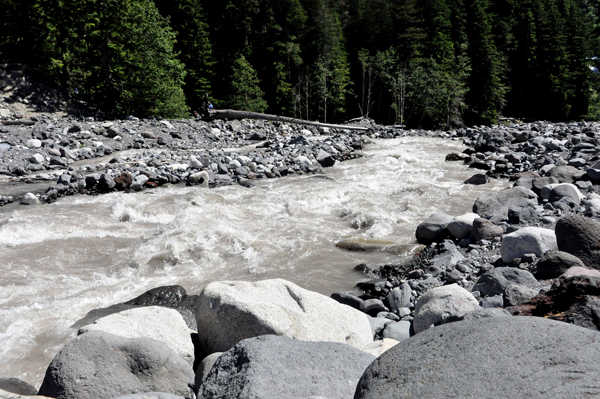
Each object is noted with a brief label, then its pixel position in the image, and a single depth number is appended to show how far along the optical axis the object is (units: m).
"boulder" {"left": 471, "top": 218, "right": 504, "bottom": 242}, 6.55
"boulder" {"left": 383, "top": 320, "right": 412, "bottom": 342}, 4.17
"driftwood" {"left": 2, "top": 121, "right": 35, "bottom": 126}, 17.05
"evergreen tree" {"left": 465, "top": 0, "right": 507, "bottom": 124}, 38.12
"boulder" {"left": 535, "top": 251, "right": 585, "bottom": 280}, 4.64
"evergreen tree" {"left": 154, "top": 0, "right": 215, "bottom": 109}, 35.00
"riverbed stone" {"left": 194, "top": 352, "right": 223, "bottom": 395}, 3.15
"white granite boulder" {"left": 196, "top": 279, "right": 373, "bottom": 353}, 3.62
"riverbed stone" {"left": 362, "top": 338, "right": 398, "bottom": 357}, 3.66
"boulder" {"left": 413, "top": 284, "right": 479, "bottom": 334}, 4.10
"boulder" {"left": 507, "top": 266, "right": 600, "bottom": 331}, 3.02
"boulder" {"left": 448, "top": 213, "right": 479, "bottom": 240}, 6.90
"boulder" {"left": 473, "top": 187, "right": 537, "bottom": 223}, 7.64
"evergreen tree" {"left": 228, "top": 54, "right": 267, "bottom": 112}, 30.86
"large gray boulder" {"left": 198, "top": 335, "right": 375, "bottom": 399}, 2.37
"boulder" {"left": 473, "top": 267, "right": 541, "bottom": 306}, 4.26
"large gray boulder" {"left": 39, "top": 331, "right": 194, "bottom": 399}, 2.89
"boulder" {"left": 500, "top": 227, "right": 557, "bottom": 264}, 5.40
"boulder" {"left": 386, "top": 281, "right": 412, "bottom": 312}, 5.00
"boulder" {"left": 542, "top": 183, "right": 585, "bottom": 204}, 7.74
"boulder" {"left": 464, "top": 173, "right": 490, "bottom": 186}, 11.63
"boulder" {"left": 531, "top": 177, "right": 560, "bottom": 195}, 8.93
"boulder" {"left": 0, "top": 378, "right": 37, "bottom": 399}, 3.27
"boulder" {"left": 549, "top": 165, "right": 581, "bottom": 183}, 9.61
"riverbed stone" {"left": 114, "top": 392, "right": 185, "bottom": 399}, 2.30
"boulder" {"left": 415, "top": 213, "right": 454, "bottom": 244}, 7.22
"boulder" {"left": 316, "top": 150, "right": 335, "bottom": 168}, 14.81
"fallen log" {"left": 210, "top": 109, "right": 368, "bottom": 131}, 24.42
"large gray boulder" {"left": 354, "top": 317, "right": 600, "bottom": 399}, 1.82
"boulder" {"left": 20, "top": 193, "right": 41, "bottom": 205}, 9.61
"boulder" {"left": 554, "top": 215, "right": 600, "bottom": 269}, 4.81
